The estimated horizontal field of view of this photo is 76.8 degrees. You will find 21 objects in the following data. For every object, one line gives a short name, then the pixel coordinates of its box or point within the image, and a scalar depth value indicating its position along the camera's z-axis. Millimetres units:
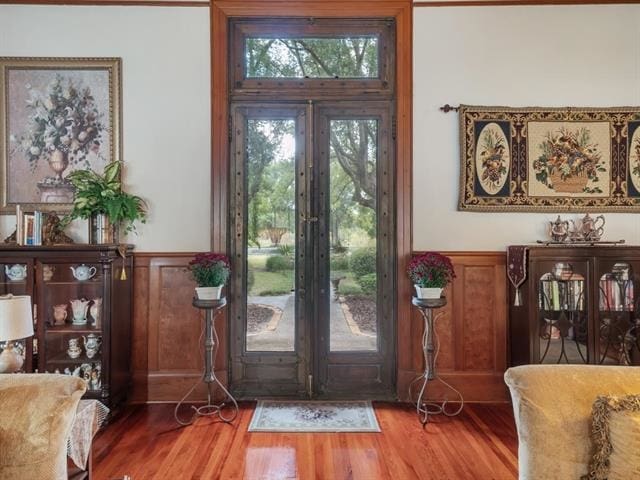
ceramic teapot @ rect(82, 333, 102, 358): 2979
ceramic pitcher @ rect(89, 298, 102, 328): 2998
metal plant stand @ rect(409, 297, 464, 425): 2916
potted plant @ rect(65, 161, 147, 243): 3059
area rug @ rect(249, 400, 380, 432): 2811
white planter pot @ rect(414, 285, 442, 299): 2918
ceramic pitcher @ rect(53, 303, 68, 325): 3025
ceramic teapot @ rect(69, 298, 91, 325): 3031
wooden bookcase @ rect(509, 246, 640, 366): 2930
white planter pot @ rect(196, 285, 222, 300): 2895
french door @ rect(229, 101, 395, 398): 3338
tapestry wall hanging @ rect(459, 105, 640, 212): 3293
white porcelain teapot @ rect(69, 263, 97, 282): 2949
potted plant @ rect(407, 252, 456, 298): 2920
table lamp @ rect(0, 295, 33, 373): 1920
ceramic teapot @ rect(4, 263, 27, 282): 2912
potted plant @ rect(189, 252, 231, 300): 2906
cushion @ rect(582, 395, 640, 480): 1356
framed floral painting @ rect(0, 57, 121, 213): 3281
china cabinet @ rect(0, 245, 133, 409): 2887
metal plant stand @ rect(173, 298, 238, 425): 2900
